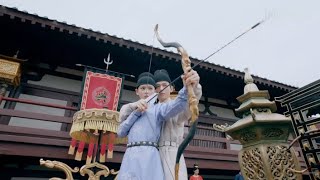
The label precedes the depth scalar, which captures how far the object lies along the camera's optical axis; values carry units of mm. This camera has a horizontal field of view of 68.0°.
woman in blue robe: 2029
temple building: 5336
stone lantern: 1892
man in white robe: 2045
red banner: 5695
